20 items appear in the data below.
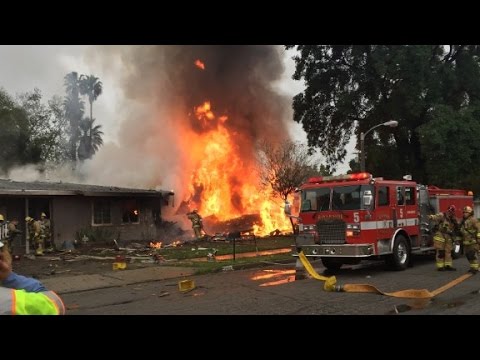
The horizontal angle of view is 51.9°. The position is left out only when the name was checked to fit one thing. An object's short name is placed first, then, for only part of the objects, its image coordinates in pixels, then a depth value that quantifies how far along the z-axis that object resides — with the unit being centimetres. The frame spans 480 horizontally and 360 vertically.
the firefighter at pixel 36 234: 1688
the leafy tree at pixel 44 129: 4212
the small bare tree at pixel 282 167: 2752
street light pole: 2026
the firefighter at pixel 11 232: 1371
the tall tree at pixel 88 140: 5034
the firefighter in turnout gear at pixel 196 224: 2244
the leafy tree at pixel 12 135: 3766
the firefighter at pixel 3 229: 1193
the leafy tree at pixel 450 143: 2412
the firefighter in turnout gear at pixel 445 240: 1187
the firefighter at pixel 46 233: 1783
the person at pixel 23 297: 224
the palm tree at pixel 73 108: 4912
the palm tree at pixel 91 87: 5334
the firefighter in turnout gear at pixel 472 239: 1108
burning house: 1859
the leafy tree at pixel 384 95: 2511
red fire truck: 1139
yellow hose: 823
